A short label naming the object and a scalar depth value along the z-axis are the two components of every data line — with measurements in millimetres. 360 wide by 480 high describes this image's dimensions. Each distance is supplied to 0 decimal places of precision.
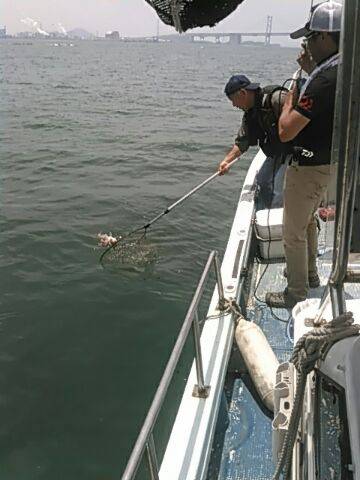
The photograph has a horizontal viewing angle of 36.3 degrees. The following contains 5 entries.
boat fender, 3811
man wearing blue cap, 4367
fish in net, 8344
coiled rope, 2127
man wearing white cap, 3447
